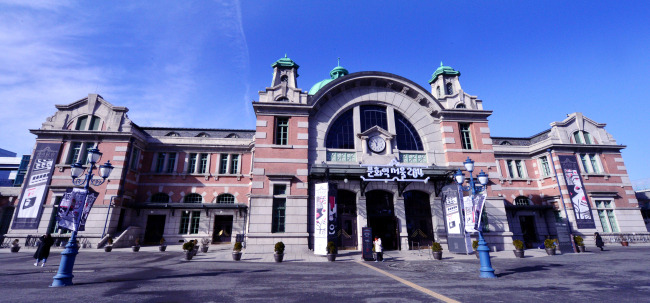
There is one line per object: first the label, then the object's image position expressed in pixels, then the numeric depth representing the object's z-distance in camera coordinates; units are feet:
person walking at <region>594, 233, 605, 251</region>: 66.99
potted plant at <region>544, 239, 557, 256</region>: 57.88
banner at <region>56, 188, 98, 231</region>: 32.58
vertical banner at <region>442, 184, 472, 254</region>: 58.13
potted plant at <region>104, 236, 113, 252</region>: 65.16
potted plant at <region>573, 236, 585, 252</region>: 62.13
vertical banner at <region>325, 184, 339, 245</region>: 54.90
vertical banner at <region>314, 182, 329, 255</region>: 54.84
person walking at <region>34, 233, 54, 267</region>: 43.34
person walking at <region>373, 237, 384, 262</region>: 50.77
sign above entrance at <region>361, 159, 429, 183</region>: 61.11
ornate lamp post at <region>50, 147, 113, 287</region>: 28.09
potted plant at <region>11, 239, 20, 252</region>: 62.90
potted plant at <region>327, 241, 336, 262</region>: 51.15
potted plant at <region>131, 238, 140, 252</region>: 66.53
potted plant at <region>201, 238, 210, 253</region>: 65.85
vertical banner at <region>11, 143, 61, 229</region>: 72.18
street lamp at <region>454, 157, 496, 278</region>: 33.86
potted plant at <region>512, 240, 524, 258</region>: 55.52
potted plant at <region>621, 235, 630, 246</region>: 77.24
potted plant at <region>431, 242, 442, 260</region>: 52.90
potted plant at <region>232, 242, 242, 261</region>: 51.88
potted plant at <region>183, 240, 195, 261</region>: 51.50
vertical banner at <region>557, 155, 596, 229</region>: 83.51
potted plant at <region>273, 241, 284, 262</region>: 49.44
